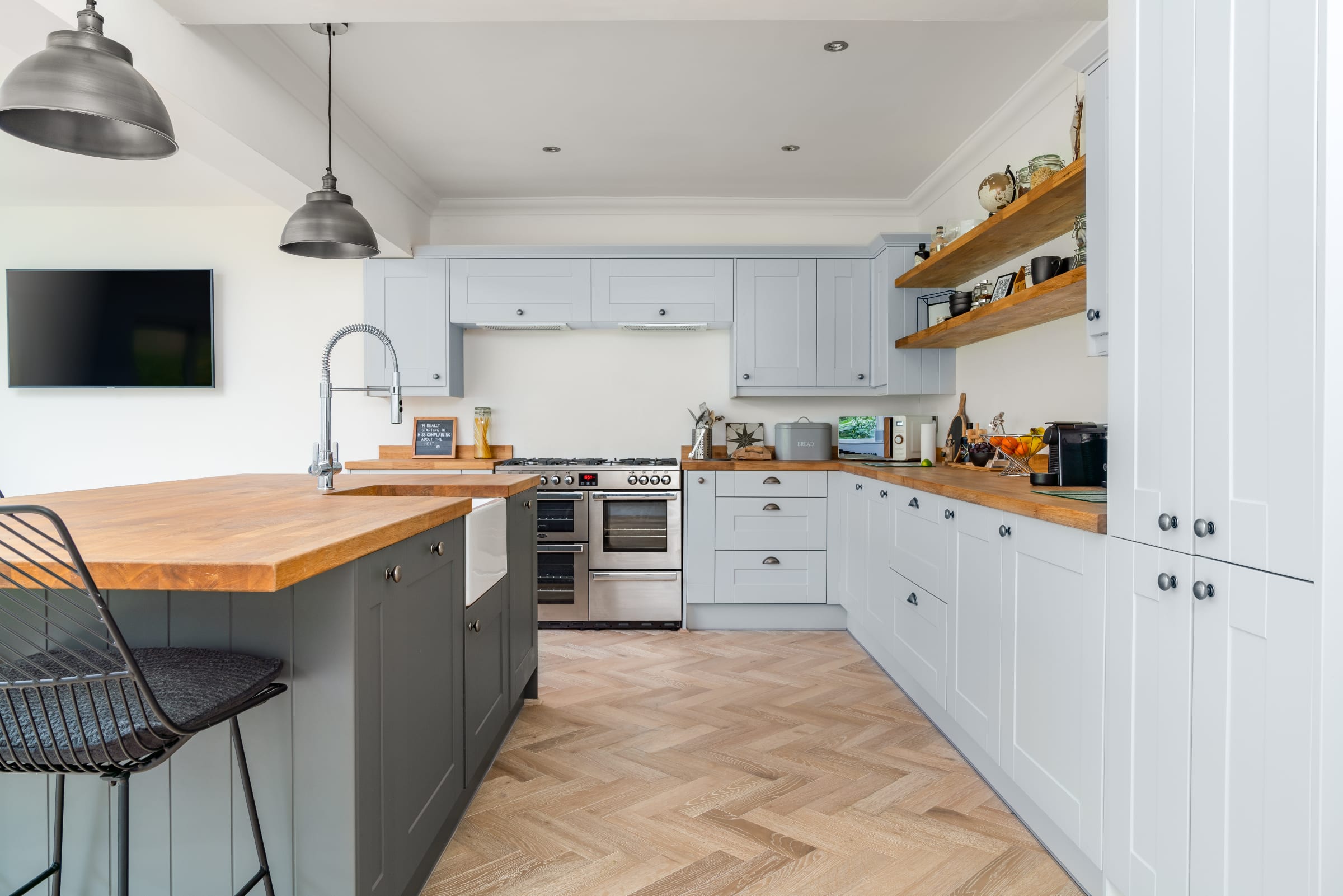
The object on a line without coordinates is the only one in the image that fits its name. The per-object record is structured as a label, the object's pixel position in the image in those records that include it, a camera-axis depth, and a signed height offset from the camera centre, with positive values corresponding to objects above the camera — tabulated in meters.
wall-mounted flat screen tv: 4.62 +0.72
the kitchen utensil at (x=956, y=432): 4.02 +0.06
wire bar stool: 1.06 -0.40
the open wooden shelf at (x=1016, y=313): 2.52 +0.53
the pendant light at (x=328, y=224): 2.41 +0.72
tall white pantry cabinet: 1.14 -0.02
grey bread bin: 4.45 +0.01
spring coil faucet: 2.25 +0.02
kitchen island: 1.28 -0.51
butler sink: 2.08 -0.31
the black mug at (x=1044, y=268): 2.66 +0.63
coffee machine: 2.23 -0.05
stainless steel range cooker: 4.21 -0.58
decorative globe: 2.93 +1.00
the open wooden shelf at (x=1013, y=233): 2.50 +0.86
